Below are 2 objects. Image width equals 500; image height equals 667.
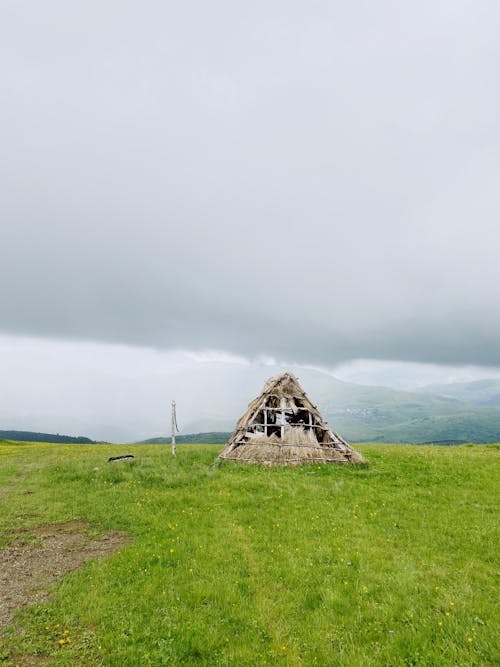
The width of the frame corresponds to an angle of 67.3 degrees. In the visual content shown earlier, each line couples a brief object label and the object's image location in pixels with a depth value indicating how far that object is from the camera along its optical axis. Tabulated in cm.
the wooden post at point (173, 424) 3042
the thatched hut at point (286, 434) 2784
